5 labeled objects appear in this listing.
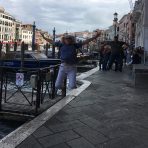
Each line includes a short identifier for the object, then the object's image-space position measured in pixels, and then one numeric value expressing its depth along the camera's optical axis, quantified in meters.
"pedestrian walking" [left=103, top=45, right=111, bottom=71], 10.82
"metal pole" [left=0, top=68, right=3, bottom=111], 4.15
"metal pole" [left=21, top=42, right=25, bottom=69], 11.01
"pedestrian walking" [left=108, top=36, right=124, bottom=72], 9.77
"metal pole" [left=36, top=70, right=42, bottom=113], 3.92
